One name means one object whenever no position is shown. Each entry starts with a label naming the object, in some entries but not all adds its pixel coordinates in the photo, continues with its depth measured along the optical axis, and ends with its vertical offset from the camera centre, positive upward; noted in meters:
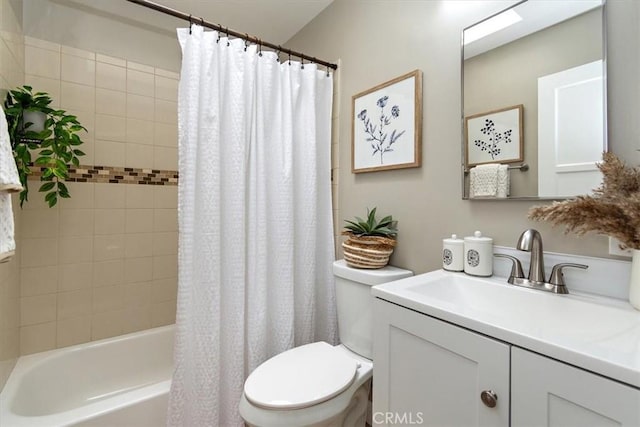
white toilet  1.04 -0.63
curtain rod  1.30 +0.88
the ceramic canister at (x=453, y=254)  1.18 -0.15
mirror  0.94 +0.40
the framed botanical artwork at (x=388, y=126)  1.41 +0.45
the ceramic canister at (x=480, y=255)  1.11 -0.15
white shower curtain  1.33 -0.04
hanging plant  1.32 +0.35
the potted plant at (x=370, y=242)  1.39 -0.13
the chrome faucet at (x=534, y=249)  0.98 -0.11
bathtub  1.20 -0.85
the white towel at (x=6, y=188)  0.82 +0.07
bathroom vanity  0.55 -0.31
